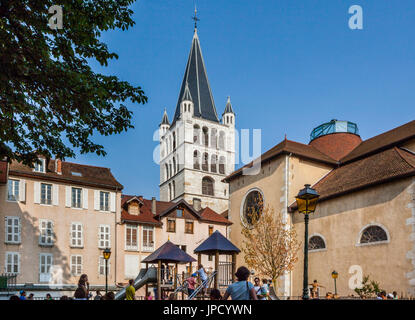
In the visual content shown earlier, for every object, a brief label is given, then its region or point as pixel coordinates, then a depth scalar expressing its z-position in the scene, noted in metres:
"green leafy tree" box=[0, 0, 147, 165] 9.43
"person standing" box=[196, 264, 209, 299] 14.05
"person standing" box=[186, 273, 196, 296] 14.18
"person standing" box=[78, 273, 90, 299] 10.16
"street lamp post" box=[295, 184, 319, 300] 10.83
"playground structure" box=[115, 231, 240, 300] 15.52
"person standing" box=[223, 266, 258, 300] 6.12
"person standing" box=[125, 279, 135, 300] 11.25
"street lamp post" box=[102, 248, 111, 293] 20.39
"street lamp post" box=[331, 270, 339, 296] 22.48
